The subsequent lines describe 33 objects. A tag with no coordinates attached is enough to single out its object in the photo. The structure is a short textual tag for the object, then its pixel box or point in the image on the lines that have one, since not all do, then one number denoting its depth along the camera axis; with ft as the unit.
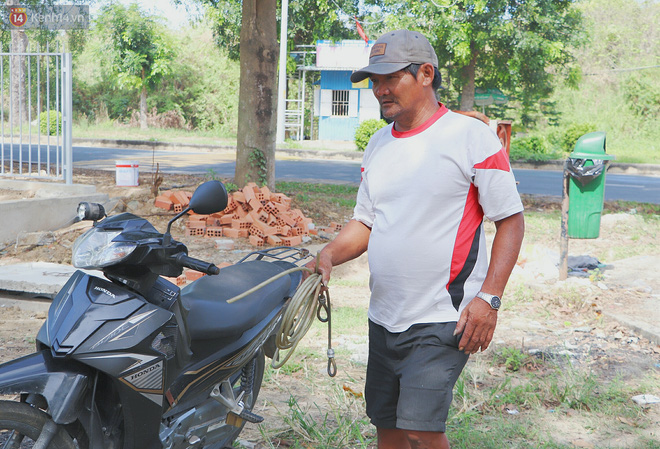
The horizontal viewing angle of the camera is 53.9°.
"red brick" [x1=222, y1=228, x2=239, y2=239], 25.50
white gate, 25.79
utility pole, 79.25
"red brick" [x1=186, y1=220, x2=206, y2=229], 25.82
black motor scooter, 7.11
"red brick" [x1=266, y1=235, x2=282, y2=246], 24.56
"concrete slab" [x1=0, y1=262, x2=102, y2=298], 17.56
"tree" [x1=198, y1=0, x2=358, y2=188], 30.53
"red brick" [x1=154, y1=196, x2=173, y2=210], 26.89
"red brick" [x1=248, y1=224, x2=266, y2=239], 25.18
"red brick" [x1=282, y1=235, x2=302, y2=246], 24.86
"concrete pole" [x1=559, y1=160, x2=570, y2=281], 21.57
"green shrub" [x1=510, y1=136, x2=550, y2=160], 74.64
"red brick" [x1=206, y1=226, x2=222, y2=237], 25.79
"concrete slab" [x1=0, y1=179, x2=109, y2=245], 23.29
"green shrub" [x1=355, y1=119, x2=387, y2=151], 78.74
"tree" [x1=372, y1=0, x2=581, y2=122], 64.54
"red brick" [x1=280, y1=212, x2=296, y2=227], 26.13
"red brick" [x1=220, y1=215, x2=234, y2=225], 26.25
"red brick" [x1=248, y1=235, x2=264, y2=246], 24.63
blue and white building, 95.40
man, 7.65
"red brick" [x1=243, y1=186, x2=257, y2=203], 26.87
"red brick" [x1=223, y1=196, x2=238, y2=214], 26.94
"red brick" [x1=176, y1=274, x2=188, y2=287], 18.52
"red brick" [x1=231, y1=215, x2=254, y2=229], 25.66
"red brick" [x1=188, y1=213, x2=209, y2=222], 26.38
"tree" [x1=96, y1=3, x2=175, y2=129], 96.46
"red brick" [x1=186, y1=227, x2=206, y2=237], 25.77
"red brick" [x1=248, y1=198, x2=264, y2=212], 26.37
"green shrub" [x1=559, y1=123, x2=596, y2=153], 78.74
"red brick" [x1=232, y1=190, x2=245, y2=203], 27.17
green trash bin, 22.53
